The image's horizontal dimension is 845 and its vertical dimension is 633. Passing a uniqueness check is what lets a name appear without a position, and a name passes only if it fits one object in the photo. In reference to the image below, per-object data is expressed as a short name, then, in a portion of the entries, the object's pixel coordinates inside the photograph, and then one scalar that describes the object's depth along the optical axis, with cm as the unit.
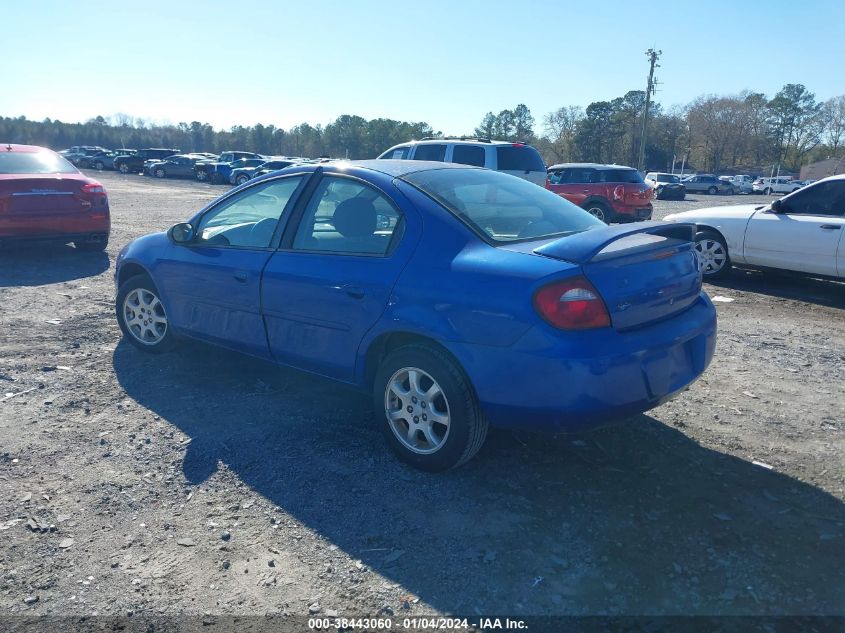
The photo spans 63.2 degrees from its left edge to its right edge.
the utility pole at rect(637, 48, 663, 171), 5902
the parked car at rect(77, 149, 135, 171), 5044
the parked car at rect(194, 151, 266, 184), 3859
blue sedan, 316
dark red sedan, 874
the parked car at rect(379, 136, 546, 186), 1355
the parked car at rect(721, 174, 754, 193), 5162
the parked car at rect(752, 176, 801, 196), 5219
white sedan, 799
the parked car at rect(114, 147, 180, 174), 4647
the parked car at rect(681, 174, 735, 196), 4969
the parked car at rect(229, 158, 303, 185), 3142
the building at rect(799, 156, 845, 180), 6944
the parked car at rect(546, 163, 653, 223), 1634
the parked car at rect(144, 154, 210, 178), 4200
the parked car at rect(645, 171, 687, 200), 3697
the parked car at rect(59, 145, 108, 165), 5280
